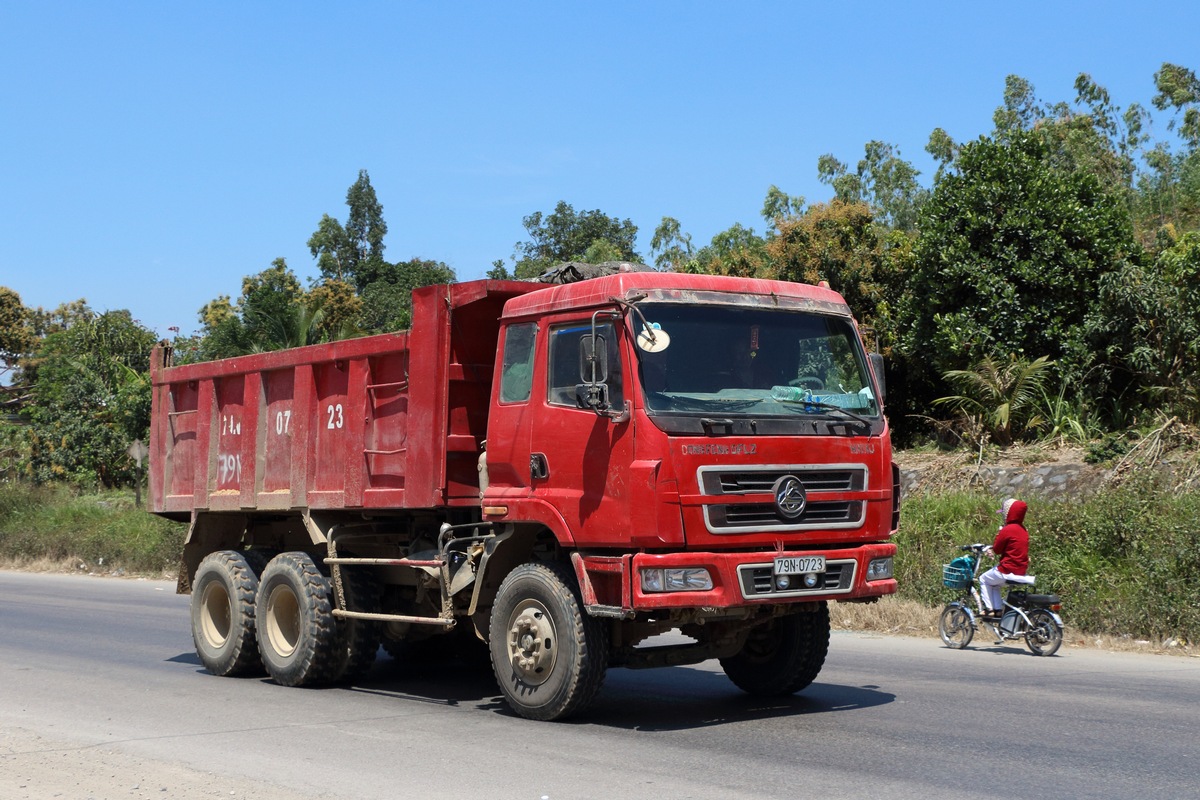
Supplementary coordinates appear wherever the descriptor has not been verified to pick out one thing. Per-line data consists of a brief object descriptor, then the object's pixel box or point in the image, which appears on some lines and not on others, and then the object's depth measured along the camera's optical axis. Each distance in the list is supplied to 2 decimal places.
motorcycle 12.95
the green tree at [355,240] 63.47
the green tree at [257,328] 29.08
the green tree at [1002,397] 19.17
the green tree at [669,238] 47.72
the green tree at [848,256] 22.92
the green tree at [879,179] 47.34
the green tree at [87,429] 38.19
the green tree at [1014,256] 19.81
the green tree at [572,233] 50.22
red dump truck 8.05
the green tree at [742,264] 24.59
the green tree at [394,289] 49.06
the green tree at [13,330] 54.41
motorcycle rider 13.36
